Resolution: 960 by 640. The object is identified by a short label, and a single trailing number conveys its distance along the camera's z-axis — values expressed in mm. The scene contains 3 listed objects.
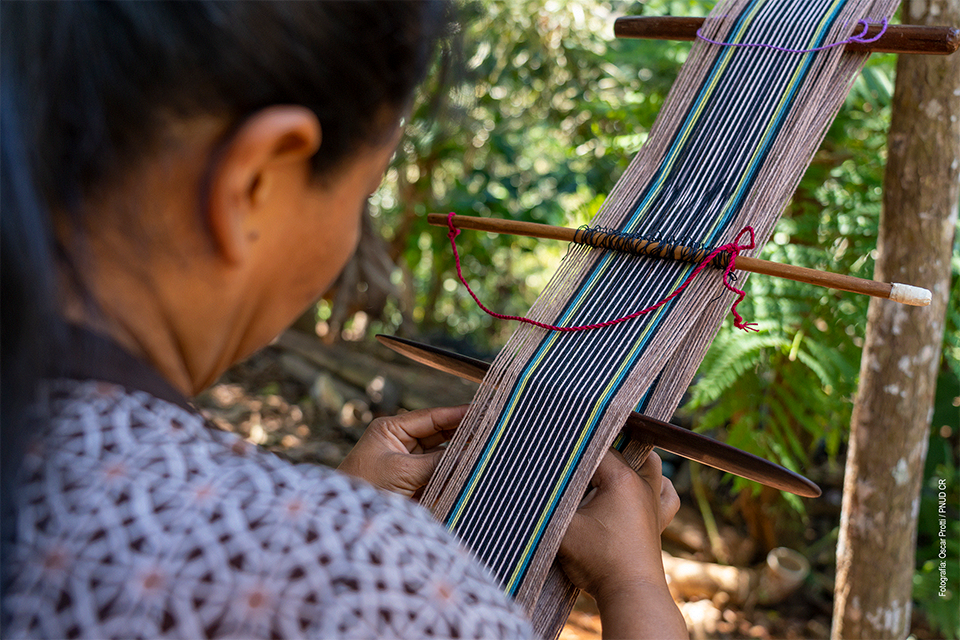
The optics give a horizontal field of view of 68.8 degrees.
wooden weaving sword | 744
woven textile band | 891
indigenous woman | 400
